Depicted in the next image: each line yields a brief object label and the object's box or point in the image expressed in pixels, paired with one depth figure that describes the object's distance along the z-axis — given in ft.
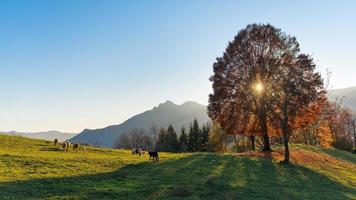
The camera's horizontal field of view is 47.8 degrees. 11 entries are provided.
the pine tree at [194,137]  452.76
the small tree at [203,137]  446.73
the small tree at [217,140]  361.10
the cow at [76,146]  181.78
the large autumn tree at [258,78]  199.00
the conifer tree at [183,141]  463.01
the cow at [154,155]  155.84
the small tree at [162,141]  483.68
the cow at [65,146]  178.02
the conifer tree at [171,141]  470.39
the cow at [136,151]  182.86
